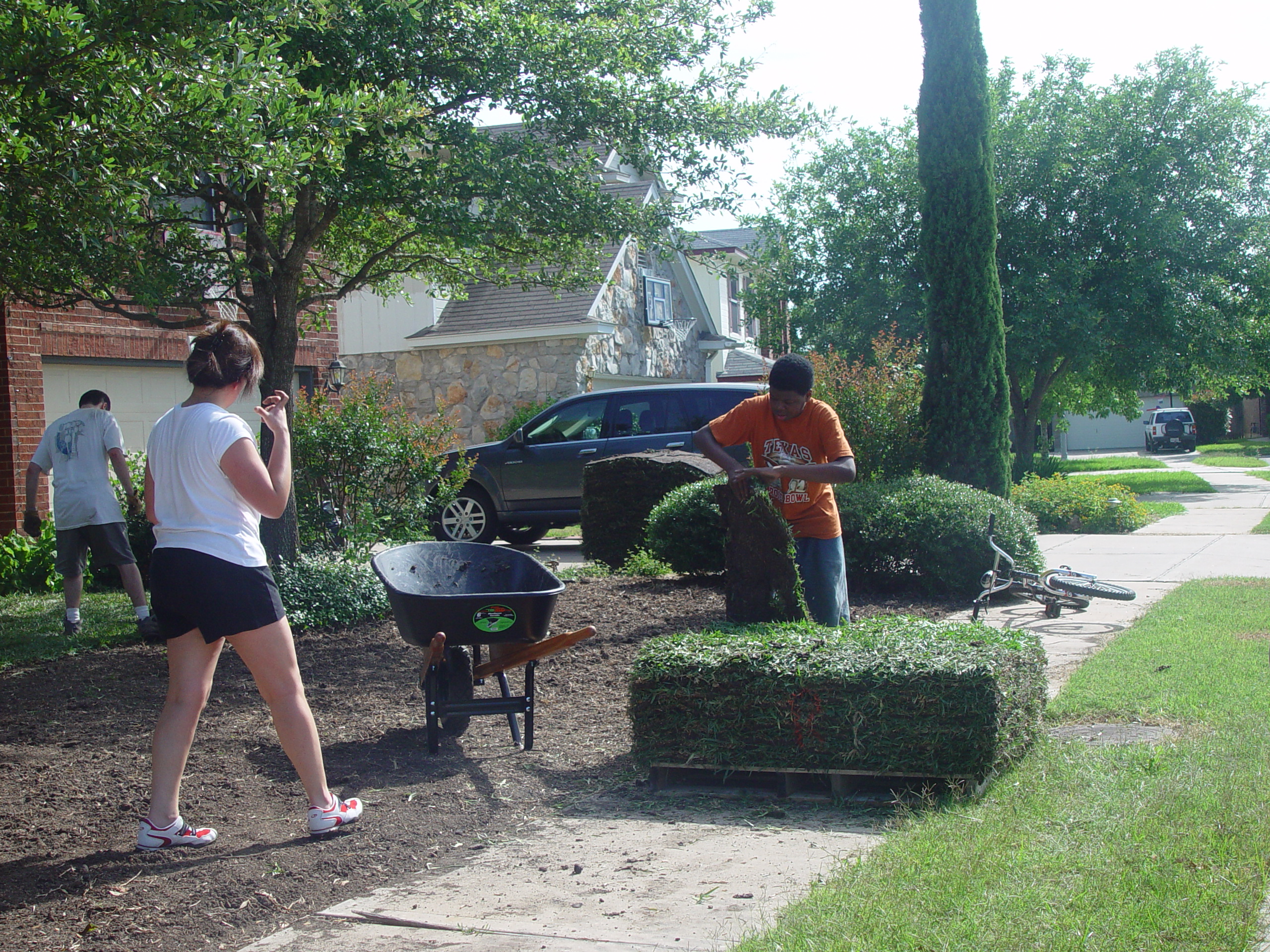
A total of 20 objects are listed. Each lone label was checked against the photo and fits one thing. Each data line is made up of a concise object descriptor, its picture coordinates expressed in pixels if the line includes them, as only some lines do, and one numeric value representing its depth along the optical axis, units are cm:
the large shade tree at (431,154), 675
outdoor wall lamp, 1308
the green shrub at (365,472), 842
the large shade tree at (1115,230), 1959
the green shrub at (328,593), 784
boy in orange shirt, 500
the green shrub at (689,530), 914
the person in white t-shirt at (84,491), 788
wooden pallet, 413
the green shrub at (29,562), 1041
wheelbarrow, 474
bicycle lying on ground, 796
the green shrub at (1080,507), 1430
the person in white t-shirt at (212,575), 372
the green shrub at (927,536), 855
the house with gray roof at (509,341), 1922
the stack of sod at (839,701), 404
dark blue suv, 1310
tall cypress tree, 1161
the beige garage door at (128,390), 1141
